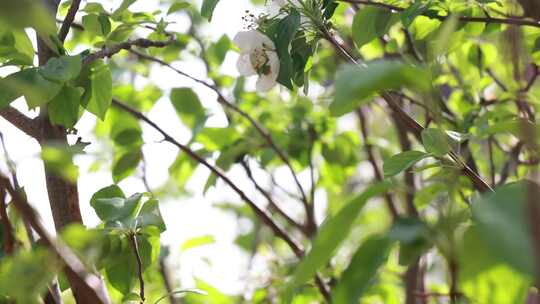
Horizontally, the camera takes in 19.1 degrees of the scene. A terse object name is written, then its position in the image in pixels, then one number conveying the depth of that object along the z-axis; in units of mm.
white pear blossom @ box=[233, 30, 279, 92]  1339
